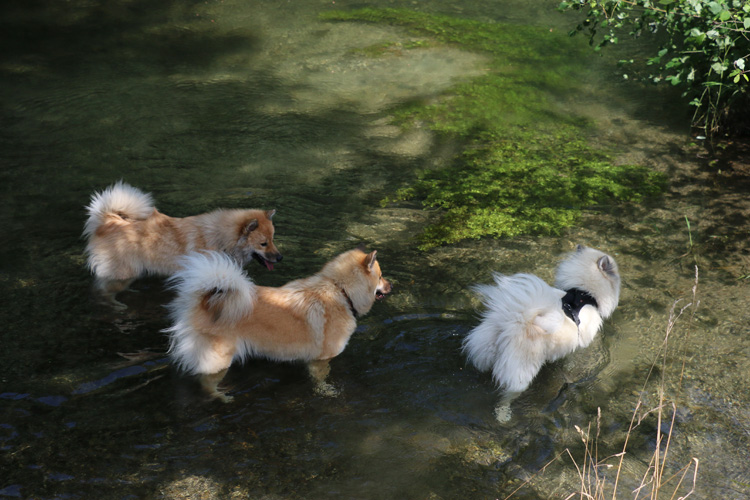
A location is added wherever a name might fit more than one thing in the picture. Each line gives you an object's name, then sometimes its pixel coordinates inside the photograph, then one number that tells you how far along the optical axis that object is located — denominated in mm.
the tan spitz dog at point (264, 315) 3998
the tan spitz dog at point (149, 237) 5008
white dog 4008
